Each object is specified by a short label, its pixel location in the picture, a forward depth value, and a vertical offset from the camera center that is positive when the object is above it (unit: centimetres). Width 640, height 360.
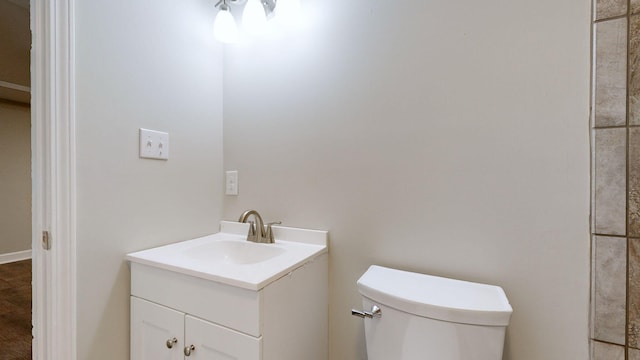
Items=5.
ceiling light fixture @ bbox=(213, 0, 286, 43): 119 +74
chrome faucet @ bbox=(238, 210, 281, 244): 118 -25
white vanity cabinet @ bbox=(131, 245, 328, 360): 76 -44
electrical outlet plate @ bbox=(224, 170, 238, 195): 138 -2
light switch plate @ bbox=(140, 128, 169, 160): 108 +14
